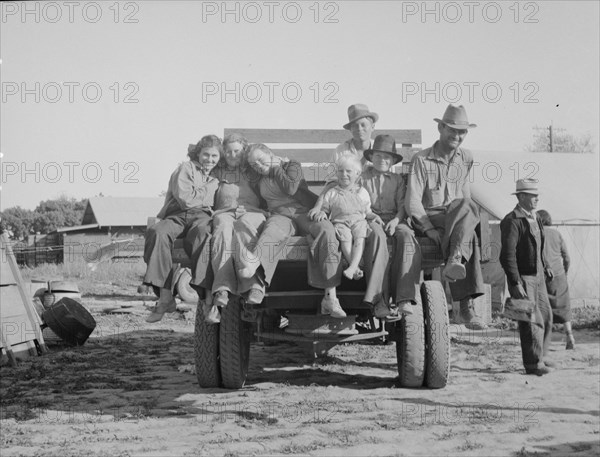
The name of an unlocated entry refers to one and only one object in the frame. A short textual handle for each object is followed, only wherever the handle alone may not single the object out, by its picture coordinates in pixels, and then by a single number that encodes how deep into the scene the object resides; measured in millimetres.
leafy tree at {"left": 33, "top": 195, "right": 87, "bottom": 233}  70812
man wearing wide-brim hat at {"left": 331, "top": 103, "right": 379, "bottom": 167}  7480
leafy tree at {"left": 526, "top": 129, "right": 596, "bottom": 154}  61312
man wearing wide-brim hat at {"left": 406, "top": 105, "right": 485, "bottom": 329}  5945
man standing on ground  7934
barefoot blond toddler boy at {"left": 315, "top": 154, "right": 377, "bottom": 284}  5883
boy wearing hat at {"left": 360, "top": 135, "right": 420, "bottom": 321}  5879
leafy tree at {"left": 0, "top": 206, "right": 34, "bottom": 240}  71562
